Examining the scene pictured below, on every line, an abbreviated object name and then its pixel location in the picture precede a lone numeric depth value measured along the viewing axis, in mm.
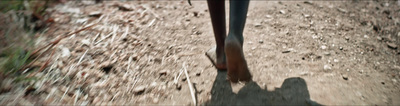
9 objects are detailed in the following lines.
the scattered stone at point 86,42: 2050
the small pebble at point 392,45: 2010
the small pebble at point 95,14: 2477
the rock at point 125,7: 2625
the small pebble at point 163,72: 1790
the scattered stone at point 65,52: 1902
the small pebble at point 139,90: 1632
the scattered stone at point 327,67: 1763
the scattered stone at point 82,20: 2366
